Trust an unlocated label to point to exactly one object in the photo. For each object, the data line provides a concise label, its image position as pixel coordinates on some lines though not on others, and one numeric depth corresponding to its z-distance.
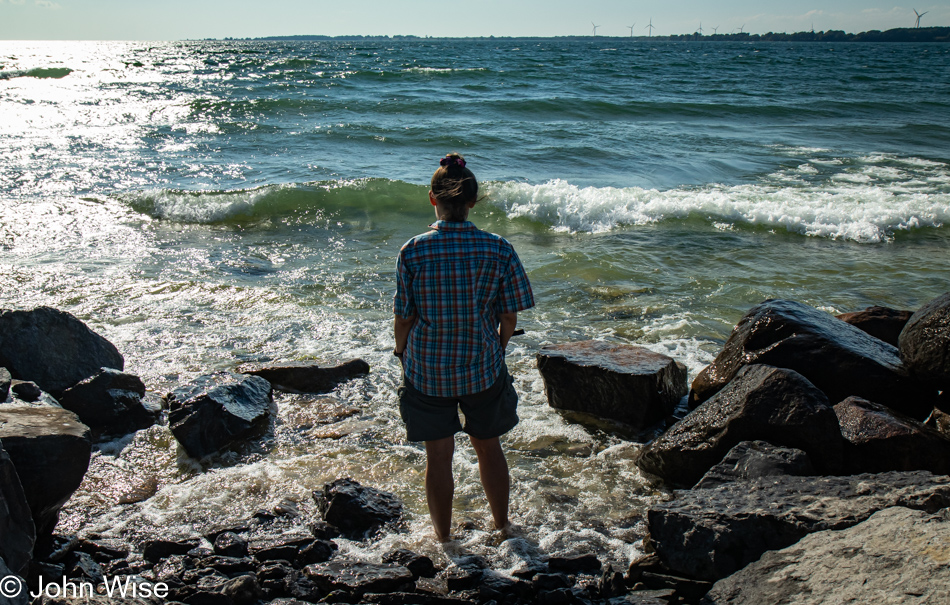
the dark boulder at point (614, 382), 4.98
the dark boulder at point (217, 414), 4.52
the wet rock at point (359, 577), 3.06
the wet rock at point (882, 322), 5.74
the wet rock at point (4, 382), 4.03
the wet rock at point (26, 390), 4.23
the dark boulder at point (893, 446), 3.85
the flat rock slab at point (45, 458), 3.32
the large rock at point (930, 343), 4.29
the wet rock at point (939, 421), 4.20
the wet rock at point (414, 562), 3.26
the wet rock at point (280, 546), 3.37
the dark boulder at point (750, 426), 3.90
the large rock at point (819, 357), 4.54
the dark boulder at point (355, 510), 3.69
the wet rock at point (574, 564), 3.32
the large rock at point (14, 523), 2.81
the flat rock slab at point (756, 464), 3.67
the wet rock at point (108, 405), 4.76
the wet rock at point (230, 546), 3.35
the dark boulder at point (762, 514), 2.97
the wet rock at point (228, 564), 3.22
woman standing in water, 3.06
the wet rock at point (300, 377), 5.49
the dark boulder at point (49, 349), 4.93
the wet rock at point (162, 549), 3.33
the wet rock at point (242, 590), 2.97
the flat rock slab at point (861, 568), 2.31
